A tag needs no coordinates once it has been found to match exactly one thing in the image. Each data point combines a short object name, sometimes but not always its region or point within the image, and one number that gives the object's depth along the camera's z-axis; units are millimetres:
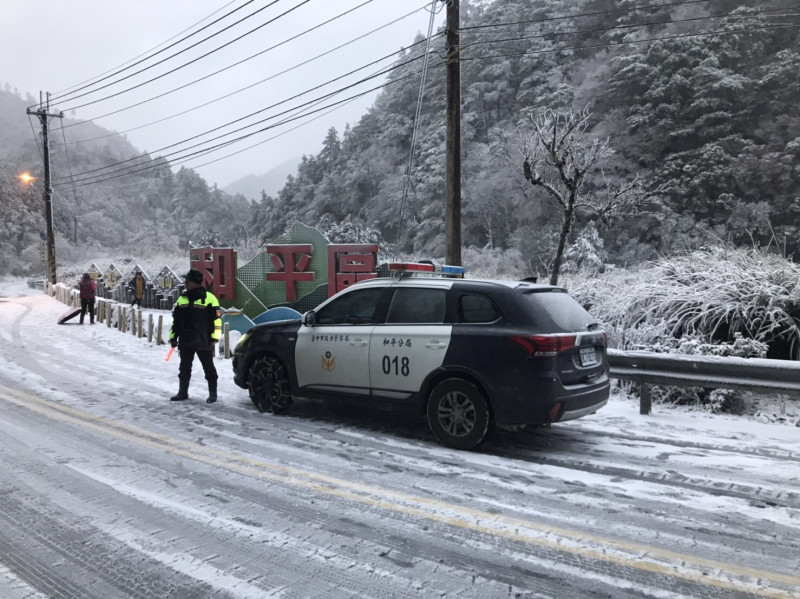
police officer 7688
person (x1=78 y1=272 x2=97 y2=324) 18859
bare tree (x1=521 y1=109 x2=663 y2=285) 11445
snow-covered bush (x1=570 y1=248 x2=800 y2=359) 7602
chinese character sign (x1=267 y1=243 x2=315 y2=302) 12906
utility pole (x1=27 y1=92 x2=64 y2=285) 32031
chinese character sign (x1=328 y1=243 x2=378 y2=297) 12211
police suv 5086
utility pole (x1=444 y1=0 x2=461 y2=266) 10164
